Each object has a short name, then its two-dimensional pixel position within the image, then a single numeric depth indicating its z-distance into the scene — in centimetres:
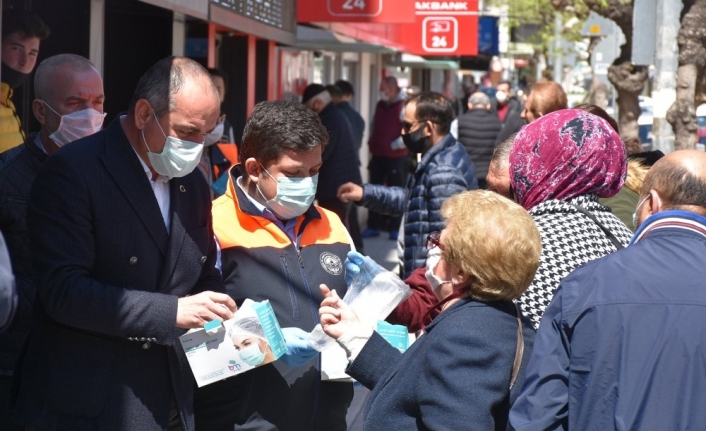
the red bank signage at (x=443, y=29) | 1669
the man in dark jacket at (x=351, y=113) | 1204
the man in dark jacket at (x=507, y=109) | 1206
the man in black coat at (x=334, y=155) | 966
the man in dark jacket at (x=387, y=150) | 1398
